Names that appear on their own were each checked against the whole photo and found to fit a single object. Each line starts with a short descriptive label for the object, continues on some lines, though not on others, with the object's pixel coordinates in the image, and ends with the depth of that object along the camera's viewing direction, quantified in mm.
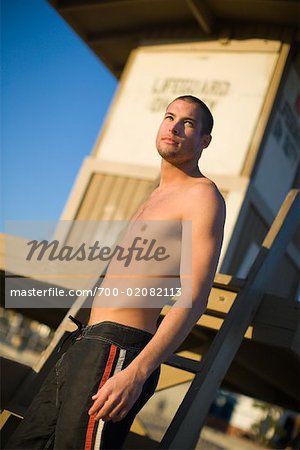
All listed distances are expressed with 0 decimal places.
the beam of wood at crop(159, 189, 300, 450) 2363
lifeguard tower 7844
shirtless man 1859
